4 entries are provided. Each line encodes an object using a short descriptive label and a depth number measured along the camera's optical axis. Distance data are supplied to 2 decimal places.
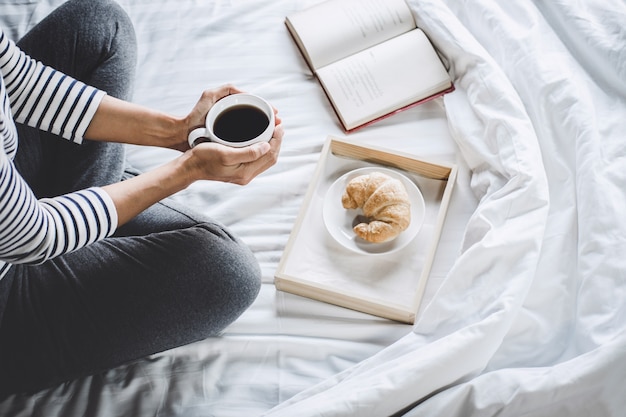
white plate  0.99
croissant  0.96
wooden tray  0.94
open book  1.13
